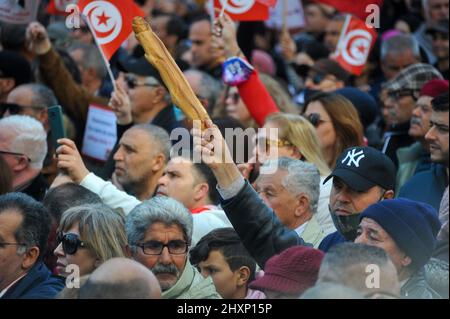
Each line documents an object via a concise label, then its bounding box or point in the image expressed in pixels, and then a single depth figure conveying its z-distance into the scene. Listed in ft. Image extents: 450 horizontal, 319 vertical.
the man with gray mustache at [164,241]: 39.40
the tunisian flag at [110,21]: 55.52
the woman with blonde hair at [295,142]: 52.29
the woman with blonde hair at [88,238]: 40.93
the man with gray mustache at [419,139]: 55.72
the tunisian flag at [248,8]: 59.16
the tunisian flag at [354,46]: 67.62
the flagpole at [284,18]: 78.97
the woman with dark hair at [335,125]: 55.47
